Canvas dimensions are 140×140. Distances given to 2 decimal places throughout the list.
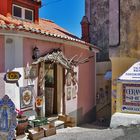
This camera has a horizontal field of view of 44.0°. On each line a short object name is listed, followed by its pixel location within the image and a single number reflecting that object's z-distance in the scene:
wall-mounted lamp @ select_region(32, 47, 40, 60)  6.40
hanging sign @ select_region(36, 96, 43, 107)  6.61
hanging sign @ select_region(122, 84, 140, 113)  3.89
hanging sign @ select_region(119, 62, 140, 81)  4.02
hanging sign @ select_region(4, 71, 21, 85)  5.66
